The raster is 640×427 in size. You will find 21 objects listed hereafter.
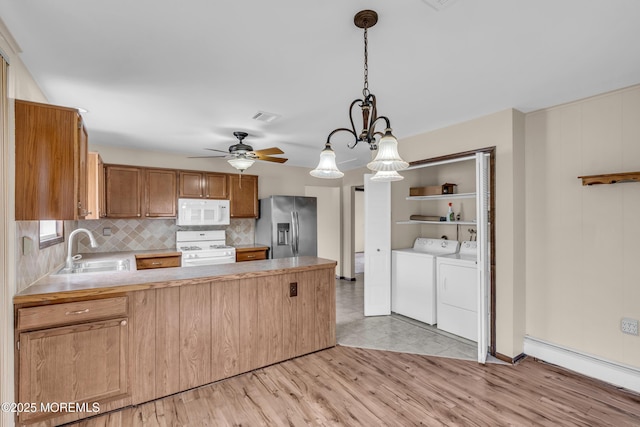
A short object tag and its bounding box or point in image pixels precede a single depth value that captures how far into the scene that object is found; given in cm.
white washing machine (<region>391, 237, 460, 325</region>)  384
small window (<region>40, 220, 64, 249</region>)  276
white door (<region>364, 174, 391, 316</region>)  416
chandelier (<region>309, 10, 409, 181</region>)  162
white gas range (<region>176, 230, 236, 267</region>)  459
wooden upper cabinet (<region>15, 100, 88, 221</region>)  193
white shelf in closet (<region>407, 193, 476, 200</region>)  347
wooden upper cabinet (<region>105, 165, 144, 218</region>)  434
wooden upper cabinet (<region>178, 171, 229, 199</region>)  486
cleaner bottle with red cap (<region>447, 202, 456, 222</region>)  405
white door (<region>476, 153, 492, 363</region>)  285
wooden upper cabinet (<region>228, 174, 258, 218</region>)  529
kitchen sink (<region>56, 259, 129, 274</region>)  352
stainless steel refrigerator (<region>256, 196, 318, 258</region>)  522
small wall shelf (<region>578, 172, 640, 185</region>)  238
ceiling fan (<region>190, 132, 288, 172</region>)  362
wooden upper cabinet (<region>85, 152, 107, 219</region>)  360
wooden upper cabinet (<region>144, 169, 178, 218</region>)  460
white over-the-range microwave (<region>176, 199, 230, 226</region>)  476
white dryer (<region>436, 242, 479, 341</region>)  337
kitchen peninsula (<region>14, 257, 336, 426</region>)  198
